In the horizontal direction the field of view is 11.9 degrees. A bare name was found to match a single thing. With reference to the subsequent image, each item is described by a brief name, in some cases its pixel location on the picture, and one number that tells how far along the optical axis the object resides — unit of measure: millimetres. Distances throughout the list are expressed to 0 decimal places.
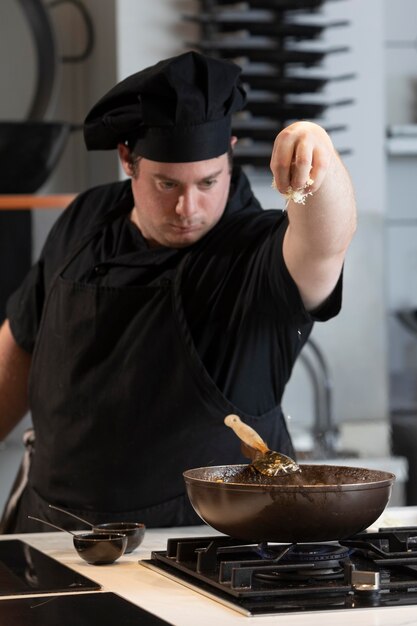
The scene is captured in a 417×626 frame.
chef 3877
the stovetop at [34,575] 3098
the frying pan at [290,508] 3048
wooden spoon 3247
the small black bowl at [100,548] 3264
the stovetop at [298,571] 2960
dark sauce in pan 3255
